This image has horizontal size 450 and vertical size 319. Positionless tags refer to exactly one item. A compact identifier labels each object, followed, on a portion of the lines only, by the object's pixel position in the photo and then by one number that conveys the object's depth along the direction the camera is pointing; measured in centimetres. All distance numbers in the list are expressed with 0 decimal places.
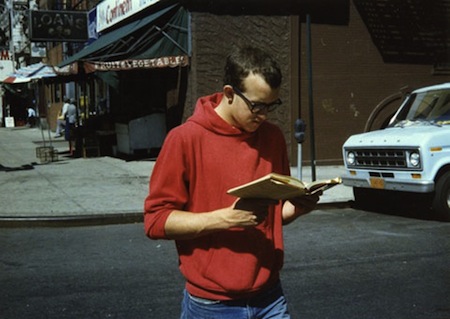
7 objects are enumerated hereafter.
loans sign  2034
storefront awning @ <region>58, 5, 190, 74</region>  1488
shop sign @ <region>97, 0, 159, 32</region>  1719
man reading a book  224
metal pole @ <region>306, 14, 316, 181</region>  1127
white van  865
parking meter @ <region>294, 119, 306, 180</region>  1066
